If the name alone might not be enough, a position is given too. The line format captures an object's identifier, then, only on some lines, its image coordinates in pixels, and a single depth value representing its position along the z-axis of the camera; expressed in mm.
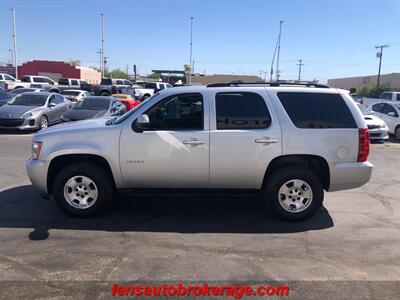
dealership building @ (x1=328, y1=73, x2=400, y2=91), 70000
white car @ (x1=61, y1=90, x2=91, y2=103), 25328
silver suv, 5242
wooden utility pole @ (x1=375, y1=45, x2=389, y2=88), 74906
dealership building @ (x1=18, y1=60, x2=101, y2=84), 77112
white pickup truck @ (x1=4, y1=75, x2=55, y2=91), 34031
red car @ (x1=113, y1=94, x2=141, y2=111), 18719
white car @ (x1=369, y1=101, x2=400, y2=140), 16188
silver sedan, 14156
